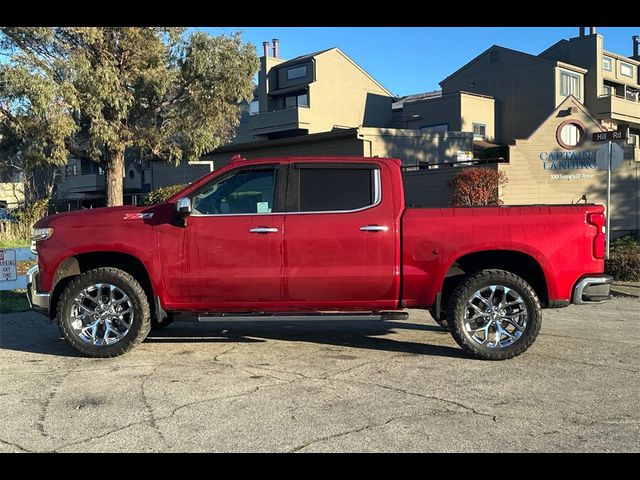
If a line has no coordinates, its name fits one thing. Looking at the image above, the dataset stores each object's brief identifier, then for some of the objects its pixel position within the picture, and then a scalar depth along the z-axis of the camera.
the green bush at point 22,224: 14.83
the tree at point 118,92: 14.35
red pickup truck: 6.09
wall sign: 17.23
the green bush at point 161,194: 17.37
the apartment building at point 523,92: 32.25
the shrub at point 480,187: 16.81
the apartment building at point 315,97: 36.25
